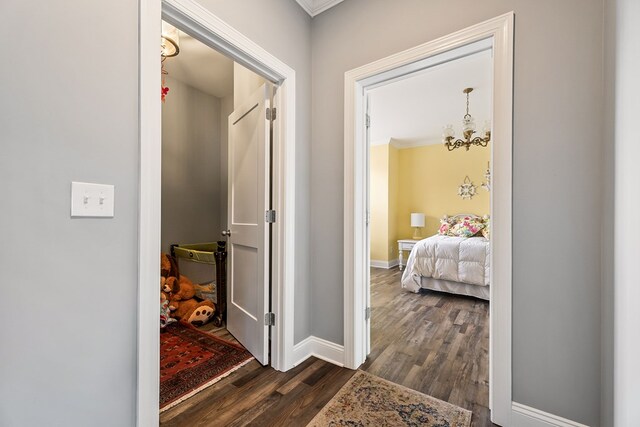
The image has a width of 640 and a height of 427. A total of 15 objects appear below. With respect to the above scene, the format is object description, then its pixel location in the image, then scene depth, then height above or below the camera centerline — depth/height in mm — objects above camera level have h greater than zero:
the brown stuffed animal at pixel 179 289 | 2756 -817
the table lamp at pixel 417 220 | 5723 -153
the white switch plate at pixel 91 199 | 936 +38
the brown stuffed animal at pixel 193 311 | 2555 -977
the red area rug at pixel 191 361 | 1616 -1072
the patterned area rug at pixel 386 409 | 1380 -1073
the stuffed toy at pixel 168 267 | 2893 -612
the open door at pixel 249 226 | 1896 -113
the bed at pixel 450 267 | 3488 -733
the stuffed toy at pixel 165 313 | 2510 -964
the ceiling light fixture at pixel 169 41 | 2172 +1411
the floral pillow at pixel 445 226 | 5153 -252
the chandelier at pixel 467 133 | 3588 +1130
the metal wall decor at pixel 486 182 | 5120 +604
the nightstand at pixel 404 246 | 5488 -676
